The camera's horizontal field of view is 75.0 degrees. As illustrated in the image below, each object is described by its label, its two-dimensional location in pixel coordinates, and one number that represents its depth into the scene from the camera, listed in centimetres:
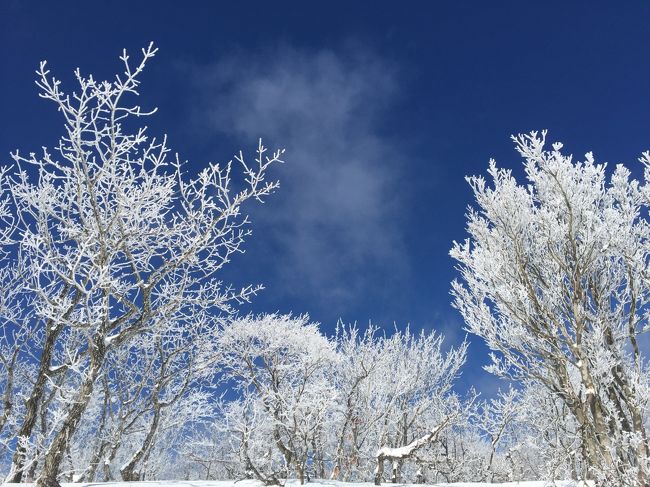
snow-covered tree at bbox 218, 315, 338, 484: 1430
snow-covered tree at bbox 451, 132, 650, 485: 789
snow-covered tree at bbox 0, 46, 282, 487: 641
